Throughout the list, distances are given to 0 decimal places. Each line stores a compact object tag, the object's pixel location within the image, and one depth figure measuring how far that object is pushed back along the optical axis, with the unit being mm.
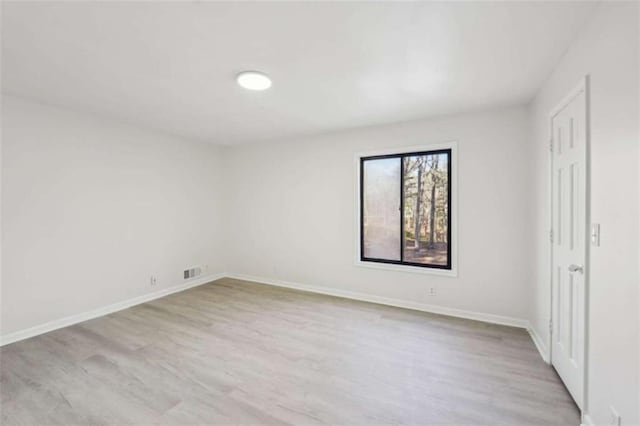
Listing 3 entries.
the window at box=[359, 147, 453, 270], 3682
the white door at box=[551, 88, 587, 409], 1813
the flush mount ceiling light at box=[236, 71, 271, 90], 2400
